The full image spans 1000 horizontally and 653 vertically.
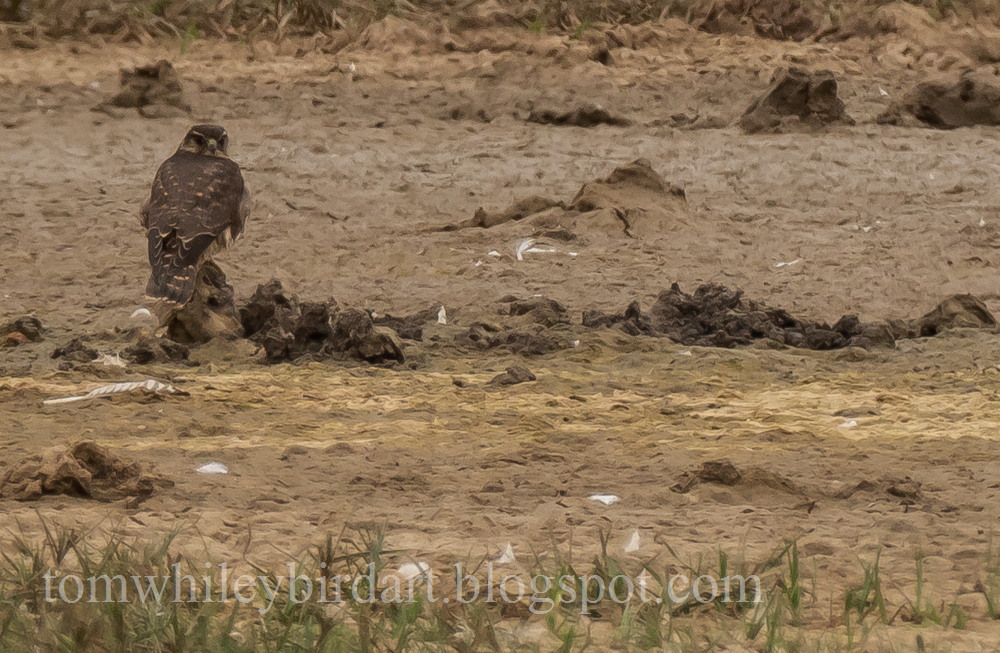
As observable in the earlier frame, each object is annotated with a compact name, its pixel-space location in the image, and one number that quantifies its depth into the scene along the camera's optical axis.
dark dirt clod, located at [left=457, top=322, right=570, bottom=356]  13.28
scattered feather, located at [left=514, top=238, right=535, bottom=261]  17.22
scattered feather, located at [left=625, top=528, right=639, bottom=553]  8.40
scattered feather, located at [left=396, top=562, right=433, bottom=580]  7.97
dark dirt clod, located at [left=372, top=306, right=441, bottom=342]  13.83
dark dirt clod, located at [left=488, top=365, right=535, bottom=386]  12.28
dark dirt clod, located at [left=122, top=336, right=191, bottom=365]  13.04
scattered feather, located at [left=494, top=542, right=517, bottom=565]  8.12
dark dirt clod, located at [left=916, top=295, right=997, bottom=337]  14.15
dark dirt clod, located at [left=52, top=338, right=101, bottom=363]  13.01
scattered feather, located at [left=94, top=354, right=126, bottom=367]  12.88
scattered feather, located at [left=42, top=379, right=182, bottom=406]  11.84
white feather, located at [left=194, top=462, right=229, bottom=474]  9.94
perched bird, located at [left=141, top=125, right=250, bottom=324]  13.98
